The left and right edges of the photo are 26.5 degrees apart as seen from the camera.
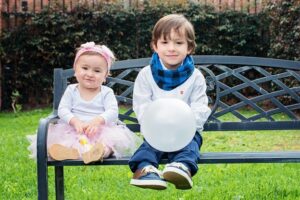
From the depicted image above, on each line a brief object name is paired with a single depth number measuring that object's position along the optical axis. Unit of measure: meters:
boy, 3.29
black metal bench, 3.94
